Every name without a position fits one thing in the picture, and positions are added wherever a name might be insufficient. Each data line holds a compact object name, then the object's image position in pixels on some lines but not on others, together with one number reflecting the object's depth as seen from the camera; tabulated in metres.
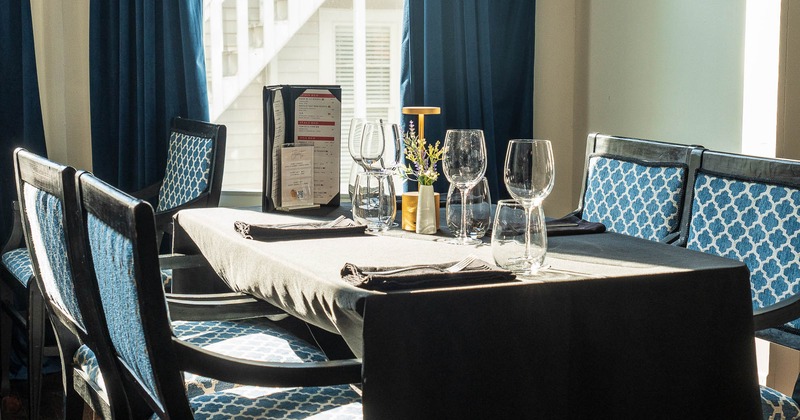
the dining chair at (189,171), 3.48
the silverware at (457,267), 1.61
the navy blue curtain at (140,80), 3.83
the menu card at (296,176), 2.52
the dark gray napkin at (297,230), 2.09
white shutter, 4.44
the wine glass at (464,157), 2.02
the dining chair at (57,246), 1.80
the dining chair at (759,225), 2.19
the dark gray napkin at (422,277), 1.54
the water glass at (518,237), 1.70
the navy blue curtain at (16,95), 3.72
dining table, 1.51
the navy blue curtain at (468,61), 3.93
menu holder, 2.53
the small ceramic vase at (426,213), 2.20
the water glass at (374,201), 2.18
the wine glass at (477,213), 2.07
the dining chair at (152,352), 1.55
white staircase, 4.37
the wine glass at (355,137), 2.29
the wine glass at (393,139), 2.25
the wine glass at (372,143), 2.24
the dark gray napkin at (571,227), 2.18
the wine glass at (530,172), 1.75
